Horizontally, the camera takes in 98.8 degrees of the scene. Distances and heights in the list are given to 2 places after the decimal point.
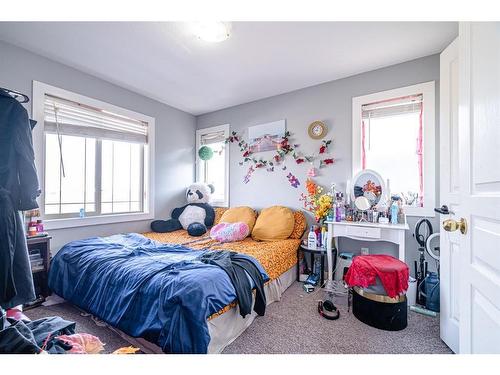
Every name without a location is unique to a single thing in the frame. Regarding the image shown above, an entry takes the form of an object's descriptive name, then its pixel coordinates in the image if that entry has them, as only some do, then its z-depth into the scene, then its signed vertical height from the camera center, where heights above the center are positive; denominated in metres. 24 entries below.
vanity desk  2.02 -0.43
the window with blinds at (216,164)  3.60 +0.44
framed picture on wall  3.09 +0.80
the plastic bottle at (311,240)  2.48 -0.60
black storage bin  1.68 -0.98
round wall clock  2.76 +0.77
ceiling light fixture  1.72 +1.31
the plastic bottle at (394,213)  2.18 -0.25
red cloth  1.66 -0.68
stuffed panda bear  3.19 -0.41
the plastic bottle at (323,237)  2.44 -0.55
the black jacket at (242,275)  1.52 -0.66
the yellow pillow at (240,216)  2.95 -0.39
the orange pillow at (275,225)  2.64 -0.47
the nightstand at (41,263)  2.06 -0.73
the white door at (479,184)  0.71 +0.02
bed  1.23 -0.75
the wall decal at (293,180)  2.95 +0.12
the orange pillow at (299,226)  2.73 -0.48
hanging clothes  1.09 -0.04
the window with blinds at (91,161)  2.39 +0.35
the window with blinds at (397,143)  2.29 +0.52
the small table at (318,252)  2.40 -0.73
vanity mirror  2.33 +0.02
